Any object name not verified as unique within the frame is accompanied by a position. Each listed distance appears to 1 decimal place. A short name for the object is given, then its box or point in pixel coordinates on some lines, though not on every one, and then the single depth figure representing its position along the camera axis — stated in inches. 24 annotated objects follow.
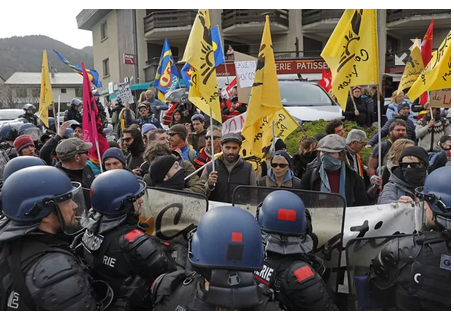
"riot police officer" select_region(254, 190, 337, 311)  99.3
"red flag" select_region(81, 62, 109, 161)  213.6
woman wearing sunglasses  182.9
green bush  349.3
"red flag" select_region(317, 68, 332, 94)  508.1
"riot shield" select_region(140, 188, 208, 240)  145.6
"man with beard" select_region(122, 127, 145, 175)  237.0
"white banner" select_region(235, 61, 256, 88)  324.8
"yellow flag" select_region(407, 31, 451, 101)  196.2
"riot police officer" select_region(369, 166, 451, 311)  99.0
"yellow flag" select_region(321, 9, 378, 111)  212.8
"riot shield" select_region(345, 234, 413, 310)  127.6
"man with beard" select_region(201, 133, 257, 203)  198.7
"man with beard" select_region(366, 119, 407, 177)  236.1
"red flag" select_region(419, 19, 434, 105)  286.0
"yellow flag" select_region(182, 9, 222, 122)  214.7
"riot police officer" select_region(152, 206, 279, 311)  75.7
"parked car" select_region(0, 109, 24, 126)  729.0
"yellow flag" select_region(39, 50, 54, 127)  313.0
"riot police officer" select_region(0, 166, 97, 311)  82.5
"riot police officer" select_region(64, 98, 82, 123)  400.2
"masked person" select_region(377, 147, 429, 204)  159.8
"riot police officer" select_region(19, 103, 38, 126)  488.4
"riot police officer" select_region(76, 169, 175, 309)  109.8
